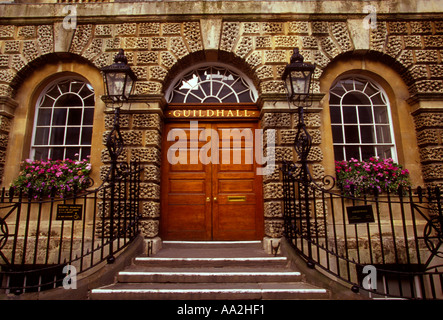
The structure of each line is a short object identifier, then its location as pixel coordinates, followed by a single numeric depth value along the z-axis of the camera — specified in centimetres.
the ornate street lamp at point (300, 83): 419
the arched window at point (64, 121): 562
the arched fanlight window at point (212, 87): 582
